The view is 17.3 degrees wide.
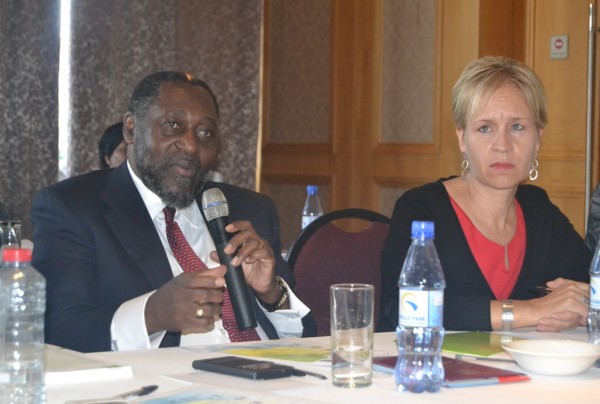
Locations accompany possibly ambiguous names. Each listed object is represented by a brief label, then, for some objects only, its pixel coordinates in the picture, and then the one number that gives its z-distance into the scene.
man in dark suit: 2.89
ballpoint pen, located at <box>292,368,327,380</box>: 2.49
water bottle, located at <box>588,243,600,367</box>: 2.74
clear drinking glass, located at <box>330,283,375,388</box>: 2.44
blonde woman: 3.20
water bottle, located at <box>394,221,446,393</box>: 2.43
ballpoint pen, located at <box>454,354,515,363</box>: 2.63
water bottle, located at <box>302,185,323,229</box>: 5.56
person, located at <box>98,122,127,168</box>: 5.21
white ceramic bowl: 2.51
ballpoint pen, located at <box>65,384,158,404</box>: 2.33
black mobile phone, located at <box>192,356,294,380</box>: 2.47
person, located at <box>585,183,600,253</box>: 3.42
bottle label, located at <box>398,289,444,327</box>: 2.49
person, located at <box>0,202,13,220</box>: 4.37
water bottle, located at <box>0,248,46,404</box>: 2.33
